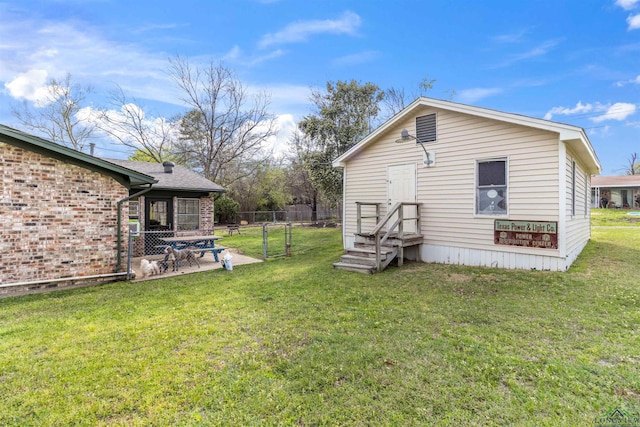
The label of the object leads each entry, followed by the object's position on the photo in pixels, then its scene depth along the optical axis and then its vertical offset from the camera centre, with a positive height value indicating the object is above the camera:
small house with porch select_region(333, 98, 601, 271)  6.24 +0.61
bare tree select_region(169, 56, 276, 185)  23.58 +7.75
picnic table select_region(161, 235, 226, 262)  8.65 -1.04
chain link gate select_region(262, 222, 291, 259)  9.77 -1.41
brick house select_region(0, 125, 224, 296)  5.55 -0.07
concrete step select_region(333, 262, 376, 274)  6.87 -1.38
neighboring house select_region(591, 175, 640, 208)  24.74 +1.60
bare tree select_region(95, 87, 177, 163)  22.47 +6.67
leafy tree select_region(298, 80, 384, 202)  18.28 +5.37
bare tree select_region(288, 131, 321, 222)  26.59 +3.09
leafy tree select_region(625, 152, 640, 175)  39.85 +6.33
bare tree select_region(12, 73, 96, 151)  22.02 +7.37
